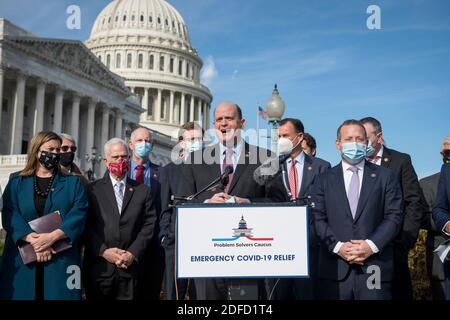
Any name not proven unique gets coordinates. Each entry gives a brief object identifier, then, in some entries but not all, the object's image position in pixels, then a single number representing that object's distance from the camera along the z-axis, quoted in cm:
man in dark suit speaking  621
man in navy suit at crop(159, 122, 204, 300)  638
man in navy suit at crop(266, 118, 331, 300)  712
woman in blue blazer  648
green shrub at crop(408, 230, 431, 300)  1060
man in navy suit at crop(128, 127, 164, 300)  773
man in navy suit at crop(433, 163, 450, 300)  700
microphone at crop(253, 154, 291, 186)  543
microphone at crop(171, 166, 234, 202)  546
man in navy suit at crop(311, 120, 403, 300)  611
